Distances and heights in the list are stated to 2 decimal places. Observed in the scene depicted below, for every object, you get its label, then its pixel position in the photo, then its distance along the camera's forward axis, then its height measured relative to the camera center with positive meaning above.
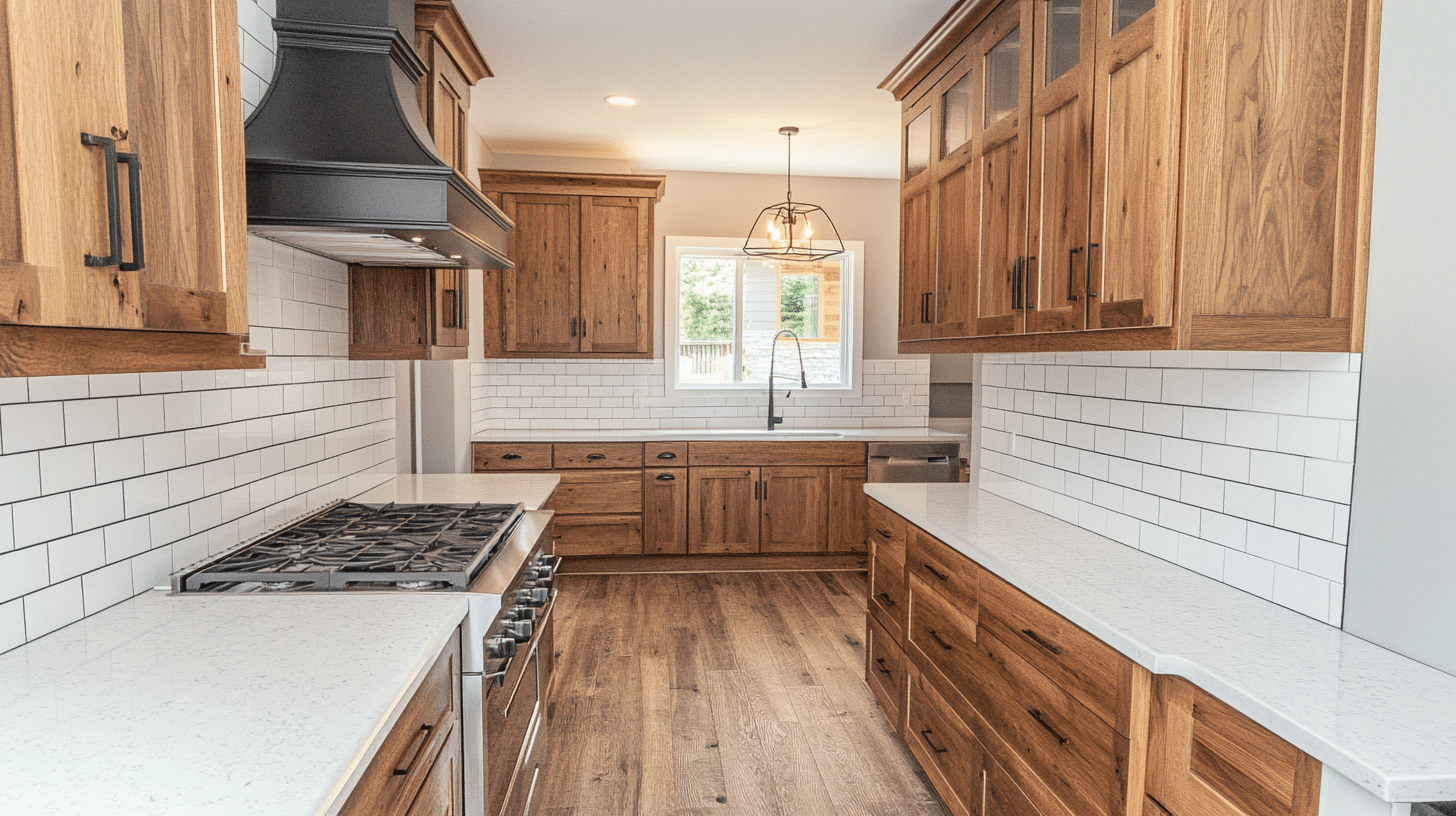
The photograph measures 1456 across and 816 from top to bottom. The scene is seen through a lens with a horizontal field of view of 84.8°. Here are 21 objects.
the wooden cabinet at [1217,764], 1.17 -0.64
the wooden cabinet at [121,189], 0.81 +0.20
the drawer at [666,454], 4.97 -0.58
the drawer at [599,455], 4.92 -0.59
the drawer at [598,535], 4.95 -1.09
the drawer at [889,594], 2.76 -0.84
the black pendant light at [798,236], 4.58 +0.84
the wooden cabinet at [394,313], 2.86 +0.16
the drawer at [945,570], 2.18 -0.62
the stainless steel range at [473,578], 1.71 -0.50
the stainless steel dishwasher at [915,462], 5.12 -0.65
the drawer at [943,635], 2.21 -0.81
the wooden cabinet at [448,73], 2.80 +1.10
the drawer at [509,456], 4.82 -0.59
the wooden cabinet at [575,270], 5.01 +0.57
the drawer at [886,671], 2.75 -1.13
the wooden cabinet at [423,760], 1.16 -0.66
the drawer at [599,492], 4.93 -0.82
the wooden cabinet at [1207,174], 1.53 +0.39
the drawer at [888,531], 2.77 -0.61
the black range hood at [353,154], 1.83 +0.51
